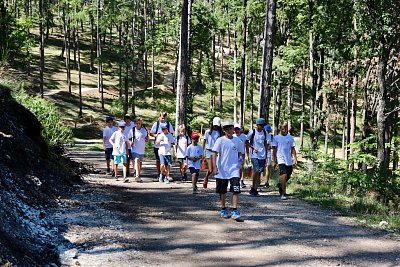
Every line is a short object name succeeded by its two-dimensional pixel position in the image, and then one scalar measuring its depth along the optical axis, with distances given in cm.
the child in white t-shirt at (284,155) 1163
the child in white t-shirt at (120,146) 1423
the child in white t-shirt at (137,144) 1435
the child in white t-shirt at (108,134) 1567
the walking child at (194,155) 1264
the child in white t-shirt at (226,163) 919
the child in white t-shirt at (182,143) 1424
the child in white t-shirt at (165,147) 1412
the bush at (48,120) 1334
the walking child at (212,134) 1238
